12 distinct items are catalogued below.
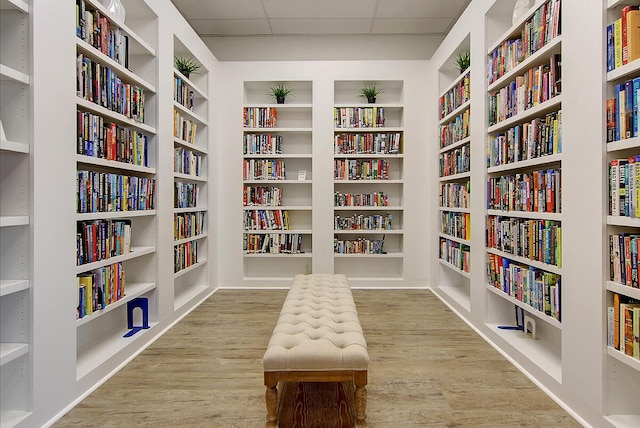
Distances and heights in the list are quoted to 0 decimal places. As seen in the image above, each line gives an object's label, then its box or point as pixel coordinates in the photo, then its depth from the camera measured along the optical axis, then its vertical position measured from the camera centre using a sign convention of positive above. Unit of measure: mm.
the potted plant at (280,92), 5008 +1509
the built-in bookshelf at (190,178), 3857 +354
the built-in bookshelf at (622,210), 1724 -4
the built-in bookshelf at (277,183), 4988 +360
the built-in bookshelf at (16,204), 1846 +36
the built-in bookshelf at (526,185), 2402 +171
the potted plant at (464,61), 4051 +1523
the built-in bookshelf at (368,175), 4973 +451
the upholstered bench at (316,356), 1852 -683
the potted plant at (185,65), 4121 +1543
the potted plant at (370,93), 5004 +1502
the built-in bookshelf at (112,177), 2408 +236
